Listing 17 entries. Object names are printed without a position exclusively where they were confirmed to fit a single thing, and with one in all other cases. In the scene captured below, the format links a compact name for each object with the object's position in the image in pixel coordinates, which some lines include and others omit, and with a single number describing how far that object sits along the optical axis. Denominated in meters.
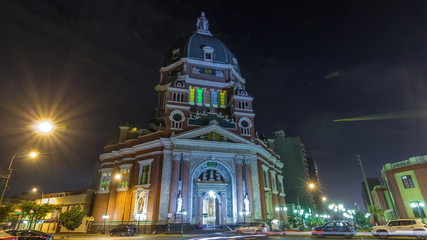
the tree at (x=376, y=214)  38.65
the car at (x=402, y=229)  18.02
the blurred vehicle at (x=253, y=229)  24.24
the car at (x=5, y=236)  14.30
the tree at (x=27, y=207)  26.86
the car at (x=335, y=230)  19.95
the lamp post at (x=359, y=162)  32.04
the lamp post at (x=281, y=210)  40.29
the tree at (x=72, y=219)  30.73
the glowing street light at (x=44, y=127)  14.78
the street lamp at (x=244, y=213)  30.44
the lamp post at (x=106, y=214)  31.72
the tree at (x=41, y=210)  27.56
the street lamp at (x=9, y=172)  16.50
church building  30.73
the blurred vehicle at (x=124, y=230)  26.00
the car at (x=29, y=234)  18.89
